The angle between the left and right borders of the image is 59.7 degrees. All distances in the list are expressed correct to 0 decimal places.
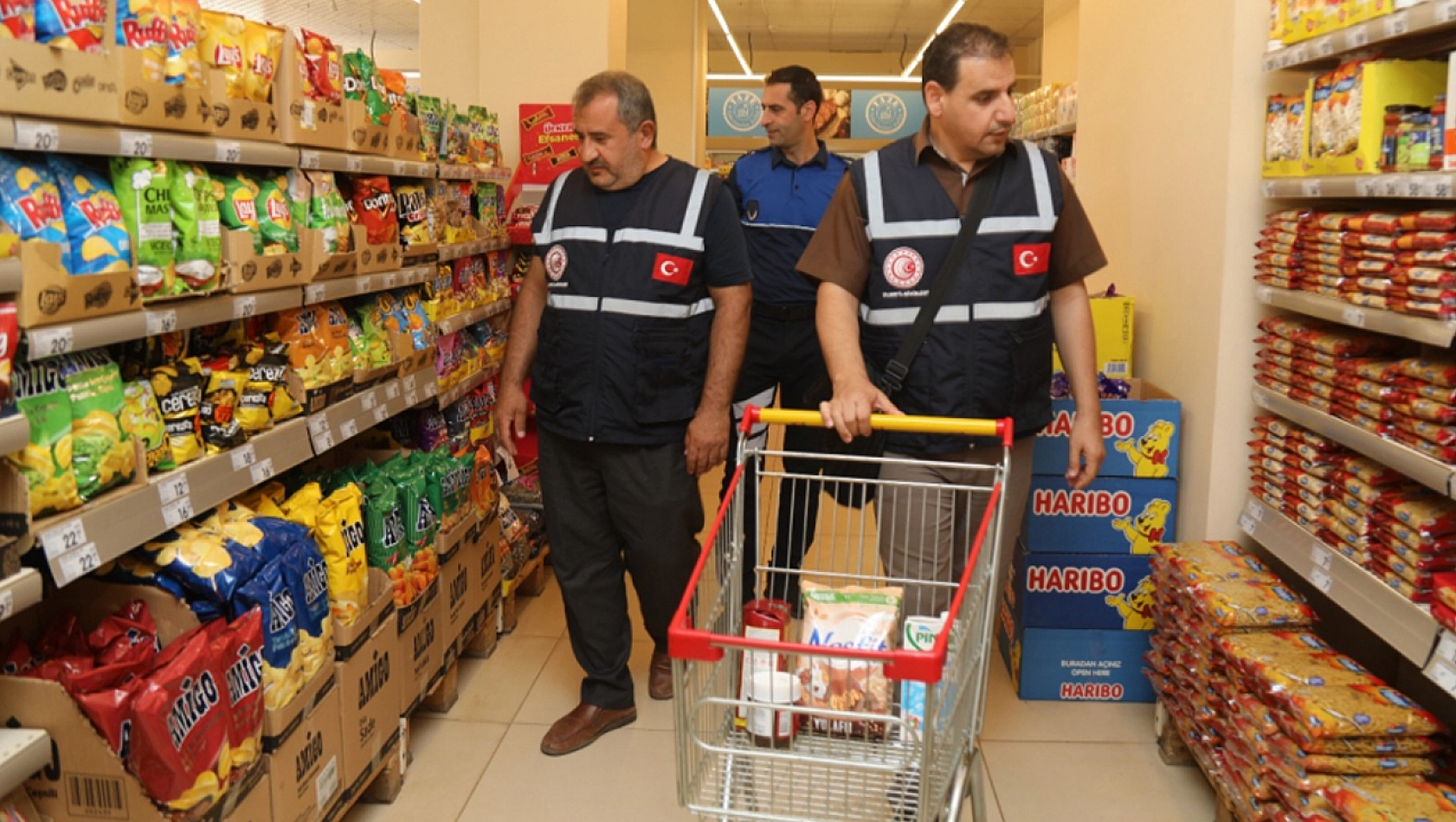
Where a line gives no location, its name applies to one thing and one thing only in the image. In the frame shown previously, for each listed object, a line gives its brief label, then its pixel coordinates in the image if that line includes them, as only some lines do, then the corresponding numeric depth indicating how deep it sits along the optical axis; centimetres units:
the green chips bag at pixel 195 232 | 250
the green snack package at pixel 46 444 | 201
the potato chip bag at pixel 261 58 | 279
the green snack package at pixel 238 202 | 276
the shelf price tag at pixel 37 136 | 196
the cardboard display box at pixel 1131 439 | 387
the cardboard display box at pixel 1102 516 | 392
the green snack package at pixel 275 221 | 289
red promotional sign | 516
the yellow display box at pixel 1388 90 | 283
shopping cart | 182
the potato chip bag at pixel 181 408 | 248
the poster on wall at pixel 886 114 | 1330
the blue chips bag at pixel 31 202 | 203
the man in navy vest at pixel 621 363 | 348
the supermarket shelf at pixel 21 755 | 197
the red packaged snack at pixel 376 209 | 349
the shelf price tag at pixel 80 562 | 203
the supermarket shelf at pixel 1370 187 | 255
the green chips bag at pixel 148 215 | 234
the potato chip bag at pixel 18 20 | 198
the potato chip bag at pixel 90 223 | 219
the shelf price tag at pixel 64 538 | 200
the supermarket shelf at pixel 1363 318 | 257
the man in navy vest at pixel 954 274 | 289
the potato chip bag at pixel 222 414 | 260
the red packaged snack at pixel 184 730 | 216
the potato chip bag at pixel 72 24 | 209
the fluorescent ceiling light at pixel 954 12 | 1505
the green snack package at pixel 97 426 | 215
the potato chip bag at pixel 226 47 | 266
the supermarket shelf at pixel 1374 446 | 255
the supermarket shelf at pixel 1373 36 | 255
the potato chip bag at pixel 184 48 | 245
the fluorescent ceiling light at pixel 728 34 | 1475
